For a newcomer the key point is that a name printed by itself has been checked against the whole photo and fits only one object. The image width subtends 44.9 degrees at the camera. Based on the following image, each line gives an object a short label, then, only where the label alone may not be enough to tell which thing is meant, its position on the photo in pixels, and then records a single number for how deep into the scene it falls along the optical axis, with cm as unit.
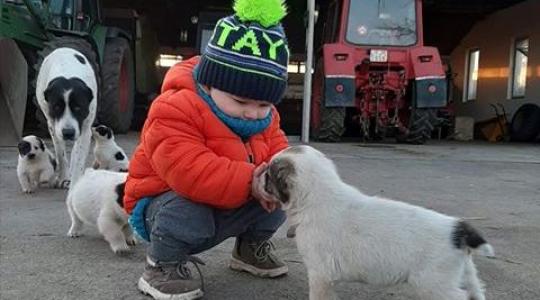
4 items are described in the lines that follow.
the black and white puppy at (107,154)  522
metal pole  987
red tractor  992
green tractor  787
